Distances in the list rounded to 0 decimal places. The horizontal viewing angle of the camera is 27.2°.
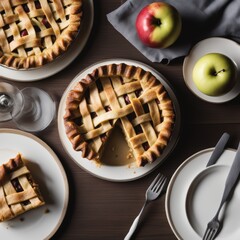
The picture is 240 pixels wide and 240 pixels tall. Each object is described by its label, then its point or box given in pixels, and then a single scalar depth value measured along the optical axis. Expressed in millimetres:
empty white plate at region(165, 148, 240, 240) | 1538
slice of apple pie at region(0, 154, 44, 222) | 1486
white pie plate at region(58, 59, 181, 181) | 1537
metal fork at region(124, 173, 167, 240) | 1551
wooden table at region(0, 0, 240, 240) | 1567
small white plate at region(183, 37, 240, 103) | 1555
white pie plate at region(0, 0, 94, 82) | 1557
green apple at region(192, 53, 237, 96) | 1463
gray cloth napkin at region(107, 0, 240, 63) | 1556
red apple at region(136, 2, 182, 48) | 1466
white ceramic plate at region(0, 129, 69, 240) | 1547
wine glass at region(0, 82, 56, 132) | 1543
